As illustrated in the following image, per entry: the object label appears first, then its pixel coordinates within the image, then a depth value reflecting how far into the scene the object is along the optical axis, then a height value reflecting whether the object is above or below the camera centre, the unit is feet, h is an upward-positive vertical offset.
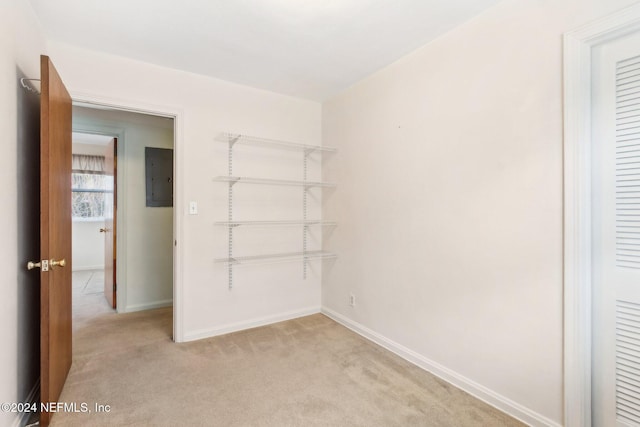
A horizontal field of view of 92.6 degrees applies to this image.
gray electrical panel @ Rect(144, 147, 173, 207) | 12.49 +1.56
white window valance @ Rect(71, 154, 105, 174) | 20.07 +3.30
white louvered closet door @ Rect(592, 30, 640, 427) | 4.76 -0.31
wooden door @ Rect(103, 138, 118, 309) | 12.17 -0.91
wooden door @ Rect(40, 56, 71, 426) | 5.49 -0.37
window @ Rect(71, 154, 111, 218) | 20.31 +1.89
